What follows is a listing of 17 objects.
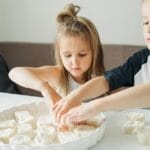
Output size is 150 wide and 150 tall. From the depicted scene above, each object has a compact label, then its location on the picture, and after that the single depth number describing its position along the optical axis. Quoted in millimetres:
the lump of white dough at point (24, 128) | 875
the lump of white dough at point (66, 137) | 813
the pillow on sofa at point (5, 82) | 1777
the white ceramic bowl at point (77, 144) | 757
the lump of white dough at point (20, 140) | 805
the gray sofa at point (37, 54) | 1783
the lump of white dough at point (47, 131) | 829
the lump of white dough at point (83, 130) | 833
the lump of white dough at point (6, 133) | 842
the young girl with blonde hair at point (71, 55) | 1217
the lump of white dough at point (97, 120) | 885
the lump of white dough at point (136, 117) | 929
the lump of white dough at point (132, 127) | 883
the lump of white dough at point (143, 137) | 818
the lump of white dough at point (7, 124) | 906
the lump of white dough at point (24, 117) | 931
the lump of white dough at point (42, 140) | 802
